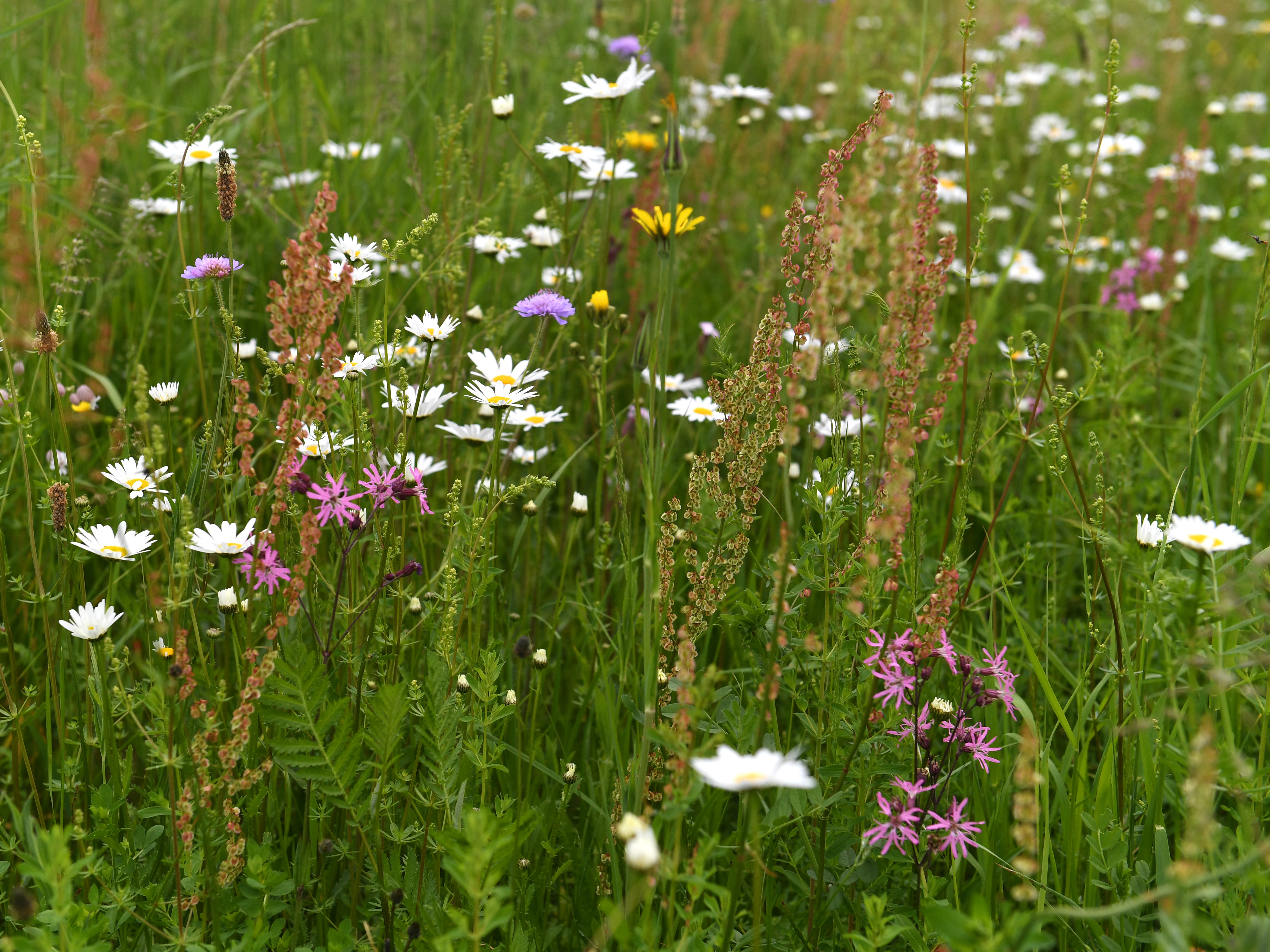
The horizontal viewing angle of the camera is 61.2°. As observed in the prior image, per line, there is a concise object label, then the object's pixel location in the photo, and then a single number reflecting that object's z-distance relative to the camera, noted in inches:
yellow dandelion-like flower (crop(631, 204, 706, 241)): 58.7
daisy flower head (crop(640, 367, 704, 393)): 104.7
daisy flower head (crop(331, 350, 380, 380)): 73.5
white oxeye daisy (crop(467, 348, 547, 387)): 83.7
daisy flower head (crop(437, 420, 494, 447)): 85.5
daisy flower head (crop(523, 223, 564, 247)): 116.3
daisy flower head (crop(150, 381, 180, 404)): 83.4
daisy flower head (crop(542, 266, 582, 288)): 106.0
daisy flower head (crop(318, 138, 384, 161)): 123.9
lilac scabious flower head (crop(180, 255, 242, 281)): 79.1
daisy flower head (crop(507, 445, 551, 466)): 92.4
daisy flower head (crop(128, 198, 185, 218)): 110.3
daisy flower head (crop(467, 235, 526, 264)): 107.4
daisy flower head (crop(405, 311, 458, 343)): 81.7
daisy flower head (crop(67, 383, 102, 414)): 95.7
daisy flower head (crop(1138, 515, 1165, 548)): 74.0
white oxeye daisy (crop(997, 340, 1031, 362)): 81.7
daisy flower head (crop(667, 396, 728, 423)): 94.6
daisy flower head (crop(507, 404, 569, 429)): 86.8
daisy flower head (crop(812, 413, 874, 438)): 86.7
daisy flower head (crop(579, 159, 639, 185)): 108.6
